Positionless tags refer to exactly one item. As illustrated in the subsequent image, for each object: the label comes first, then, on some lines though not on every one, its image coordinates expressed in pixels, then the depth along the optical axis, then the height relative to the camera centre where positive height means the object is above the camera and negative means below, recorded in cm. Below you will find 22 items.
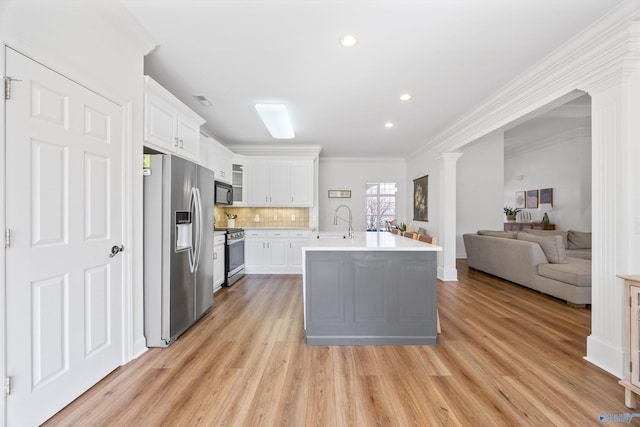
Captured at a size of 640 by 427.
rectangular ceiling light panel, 377 +137
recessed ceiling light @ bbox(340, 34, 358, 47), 228 +144
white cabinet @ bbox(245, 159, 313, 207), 586 +63
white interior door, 146 -17
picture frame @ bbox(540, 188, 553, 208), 762 +47
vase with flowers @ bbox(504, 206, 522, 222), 877 +1
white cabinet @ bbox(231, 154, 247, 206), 566 +68
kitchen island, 260 -78
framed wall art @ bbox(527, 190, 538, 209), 812 +43
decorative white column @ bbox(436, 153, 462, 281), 499 -11
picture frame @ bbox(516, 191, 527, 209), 858 +43
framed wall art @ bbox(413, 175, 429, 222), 605 +33
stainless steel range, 461 -77
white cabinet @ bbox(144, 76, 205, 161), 253 +91
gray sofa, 355 -73
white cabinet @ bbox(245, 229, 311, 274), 552 -76
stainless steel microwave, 478 +34
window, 750 +34
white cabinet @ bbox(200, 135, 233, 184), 446 +95
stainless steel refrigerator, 251 -34
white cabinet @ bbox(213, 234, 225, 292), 427 -78
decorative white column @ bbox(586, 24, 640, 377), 200 +9
